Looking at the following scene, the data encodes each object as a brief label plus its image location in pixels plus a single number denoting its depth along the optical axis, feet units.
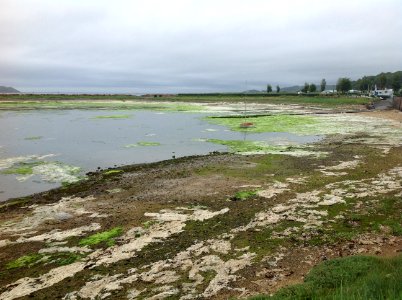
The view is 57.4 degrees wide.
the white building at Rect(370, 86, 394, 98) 468.87
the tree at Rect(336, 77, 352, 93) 508.12
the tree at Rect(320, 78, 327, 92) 614.42
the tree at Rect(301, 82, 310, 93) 573.16
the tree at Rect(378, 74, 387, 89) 560.12
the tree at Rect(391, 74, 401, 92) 513.04
